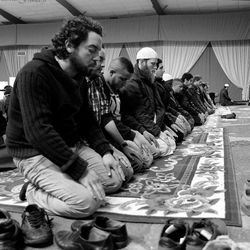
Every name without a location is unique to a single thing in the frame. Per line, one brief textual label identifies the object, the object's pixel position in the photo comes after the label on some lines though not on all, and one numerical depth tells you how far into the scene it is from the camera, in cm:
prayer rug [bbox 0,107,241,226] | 225
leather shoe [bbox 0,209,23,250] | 176
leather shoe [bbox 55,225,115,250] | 172
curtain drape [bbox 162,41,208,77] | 1482
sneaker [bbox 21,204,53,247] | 183
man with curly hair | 215
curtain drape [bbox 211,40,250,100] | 1439
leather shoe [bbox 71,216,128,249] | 183
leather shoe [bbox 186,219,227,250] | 168
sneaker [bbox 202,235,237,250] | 158
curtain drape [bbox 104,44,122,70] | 1567
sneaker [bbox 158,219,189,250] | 179
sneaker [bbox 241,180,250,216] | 221
